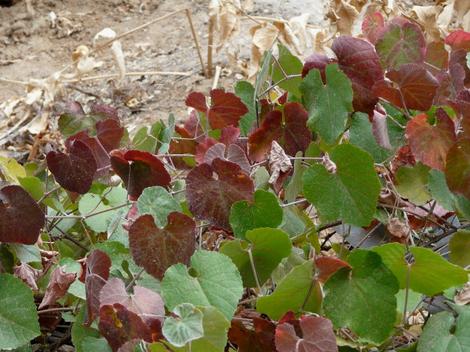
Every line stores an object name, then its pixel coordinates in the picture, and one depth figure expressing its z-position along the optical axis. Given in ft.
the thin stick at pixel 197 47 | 17.16
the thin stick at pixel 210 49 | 15.63
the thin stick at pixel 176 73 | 14.91
